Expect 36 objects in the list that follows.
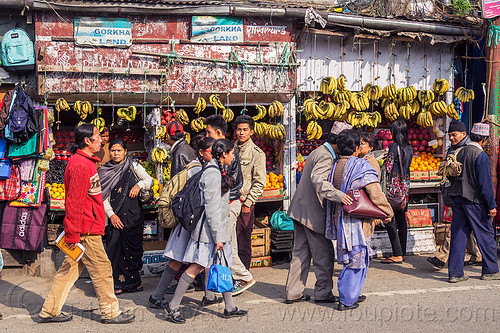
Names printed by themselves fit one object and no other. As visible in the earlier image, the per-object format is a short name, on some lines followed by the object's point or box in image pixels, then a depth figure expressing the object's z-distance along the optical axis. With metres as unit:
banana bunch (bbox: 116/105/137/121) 8.45
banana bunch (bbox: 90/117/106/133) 8.22
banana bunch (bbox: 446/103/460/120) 9.80
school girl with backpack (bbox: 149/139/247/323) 5.56
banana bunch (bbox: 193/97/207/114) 8.60
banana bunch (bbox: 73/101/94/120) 8.20
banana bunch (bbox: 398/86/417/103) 9.72
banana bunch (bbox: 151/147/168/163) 8.37
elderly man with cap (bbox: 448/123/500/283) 7.13
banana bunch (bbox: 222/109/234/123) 8.73
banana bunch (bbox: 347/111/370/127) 9.45
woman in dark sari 6.91
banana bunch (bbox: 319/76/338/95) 9.30
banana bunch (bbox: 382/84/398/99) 9.71
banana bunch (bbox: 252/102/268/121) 8.91
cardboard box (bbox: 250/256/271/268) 8.38
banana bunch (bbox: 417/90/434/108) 9.92
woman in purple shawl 5.88
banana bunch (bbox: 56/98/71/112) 8.13
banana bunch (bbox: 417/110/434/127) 9.73
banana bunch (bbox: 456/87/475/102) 9.91
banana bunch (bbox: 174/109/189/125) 8.56
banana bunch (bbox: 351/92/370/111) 9.42
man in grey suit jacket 6.21
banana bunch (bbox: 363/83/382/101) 9.70
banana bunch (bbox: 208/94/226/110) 8.73
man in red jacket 5.41
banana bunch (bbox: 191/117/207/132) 8.66
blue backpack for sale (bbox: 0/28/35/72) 8.12
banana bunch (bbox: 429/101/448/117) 9.82
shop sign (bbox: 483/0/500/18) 9.16
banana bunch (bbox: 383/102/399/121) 9.73
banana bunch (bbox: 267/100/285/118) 8.91
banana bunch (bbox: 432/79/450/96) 9.97
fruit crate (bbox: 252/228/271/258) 8.39
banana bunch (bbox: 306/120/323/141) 9.02
